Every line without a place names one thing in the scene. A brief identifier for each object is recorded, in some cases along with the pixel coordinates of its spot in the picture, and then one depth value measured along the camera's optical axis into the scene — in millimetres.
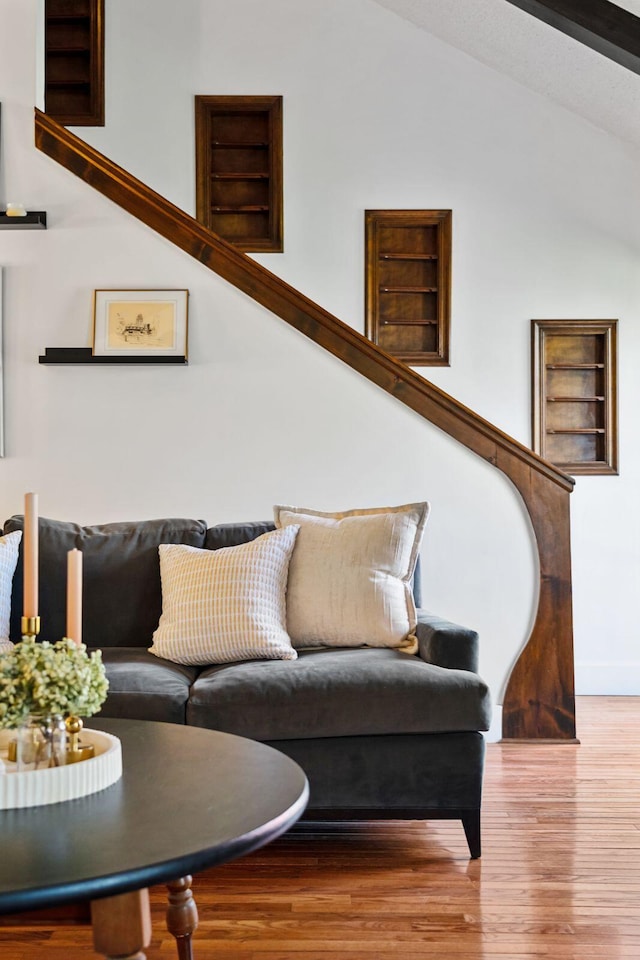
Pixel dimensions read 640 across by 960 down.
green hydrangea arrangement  1363
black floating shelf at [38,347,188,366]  3664
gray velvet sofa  2432
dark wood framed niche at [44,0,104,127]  5266
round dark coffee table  1081
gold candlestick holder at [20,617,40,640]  1479
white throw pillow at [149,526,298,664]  2799
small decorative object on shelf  3641
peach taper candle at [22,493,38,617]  1500
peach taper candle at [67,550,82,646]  1511
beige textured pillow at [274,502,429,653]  2922
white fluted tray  1337
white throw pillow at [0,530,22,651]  2914
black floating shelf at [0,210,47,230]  3635
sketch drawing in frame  3711
